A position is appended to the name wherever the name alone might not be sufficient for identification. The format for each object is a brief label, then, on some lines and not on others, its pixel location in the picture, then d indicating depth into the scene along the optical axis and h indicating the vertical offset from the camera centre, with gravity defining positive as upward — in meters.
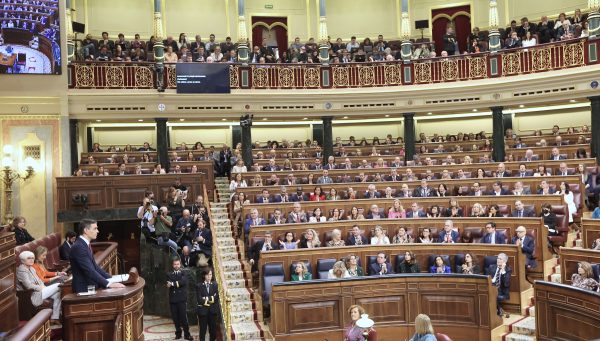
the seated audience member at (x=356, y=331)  5.77 -1.53
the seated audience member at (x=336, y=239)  9.54 -1.03
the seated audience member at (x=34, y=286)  5.43 -0.92
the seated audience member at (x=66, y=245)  9.17 -0.94
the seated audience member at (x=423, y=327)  5.31 -1.35
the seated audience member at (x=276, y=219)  10.72 -0.78
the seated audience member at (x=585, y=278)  6.86 -1.29
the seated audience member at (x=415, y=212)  10.75 -0.77
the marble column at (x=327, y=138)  17.14 +0.90
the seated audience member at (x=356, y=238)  9.75 -1.06
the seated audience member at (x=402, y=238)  9.60 -1.06
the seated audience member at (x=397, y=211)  10.81 -0.74
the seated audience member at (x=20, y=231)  8.90 -0.74
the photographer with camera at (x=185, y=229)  10.72 -0.91
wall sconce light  13.88 +0.22
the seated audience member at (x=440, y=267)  8.58 -1.38
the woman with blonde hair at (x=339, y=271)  8.26 -1.32
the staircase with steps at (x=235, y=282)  8.59 -1.74
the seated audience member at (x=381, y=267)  8.76 -1.37
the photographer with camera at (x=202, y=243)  10.31 -1.11
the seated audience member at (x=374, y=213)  10.97 -0.76
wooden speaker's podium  4.86 -1.06
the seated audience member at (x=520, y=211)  10.02 -0.77
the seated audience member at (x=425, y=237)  9.55 -1.07
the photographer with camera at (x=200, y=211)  10.83 -0.64
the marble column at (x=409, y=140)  16.98 +0.76
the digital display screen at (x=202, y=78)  15.91 +2.50
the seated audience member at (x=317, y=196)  12.14 -0.47
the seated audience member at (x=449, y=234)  9.45 -1.02
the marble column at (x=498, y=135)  15.68 +0.74
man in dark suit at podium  4.97 -0.66
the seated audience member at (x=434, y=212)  10.80 -0.77
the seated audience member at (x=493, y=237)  9.11 -1.04
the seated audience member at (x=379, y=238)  9.59 -1.06
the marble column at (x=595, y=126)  14.00 +0.79
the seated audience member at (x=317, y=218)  10.84 -0.80
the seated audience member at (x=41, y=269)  6.41 -0.91
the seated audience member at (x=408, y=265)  8.67 -1.34
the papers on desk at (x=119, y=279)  5.32 -0.86
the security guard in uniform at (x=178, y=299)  9.33 -1.81
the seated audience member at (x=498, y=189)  11.19 -0.44
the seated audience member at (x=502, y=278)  8.27 -1.49
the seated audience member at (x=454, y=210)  10.69 -0.74
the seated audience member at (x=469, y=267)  8.41 -1.35
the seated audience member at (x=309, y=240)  9.45 -1.04
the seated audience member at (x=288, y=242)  9.41 -1.06
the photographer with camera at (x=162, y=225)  10.87 -0.84
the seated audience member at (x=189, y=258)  10.29 -1.35
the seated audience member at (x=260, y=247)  9.47 -1.12
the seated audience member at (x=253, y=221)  10.57 -0.80
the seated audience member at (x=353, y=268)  8.51 -1.34
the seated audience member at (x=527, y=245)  8.92 -1.15
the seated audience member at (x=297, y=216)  10.89 -0.75
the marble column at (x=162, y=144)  15.79 +0.84
